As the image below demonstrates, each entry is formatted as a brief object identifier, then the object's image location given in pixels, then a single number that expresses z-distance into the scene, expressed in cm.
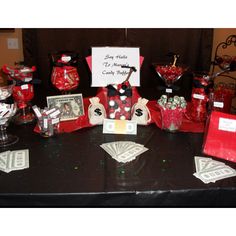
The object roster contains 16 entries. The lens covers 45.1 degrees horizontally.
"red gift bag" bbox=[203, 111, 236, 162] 104
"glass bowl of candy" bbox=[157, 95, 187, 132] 119
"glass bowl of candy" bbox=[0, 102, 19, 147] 108
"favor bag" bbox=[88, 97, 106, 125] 129
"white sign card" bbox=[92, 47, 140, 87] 130
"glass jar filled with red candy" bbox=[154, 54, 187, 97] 130
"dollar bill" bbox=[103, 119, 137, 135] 121
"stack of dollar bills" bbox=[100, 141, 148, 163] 103
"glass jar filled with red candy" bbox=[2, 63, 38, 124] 126
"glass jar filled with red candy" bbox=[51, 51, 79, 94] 132
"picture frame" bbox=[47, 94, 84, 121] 129
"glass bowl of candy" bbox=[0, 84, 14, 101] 108
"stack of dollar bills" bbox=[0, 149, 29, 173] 96
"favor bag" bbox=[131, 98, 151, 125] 129
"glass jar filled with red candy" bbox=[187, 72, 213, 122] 127
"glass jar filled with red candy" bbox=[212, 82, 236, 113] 120
